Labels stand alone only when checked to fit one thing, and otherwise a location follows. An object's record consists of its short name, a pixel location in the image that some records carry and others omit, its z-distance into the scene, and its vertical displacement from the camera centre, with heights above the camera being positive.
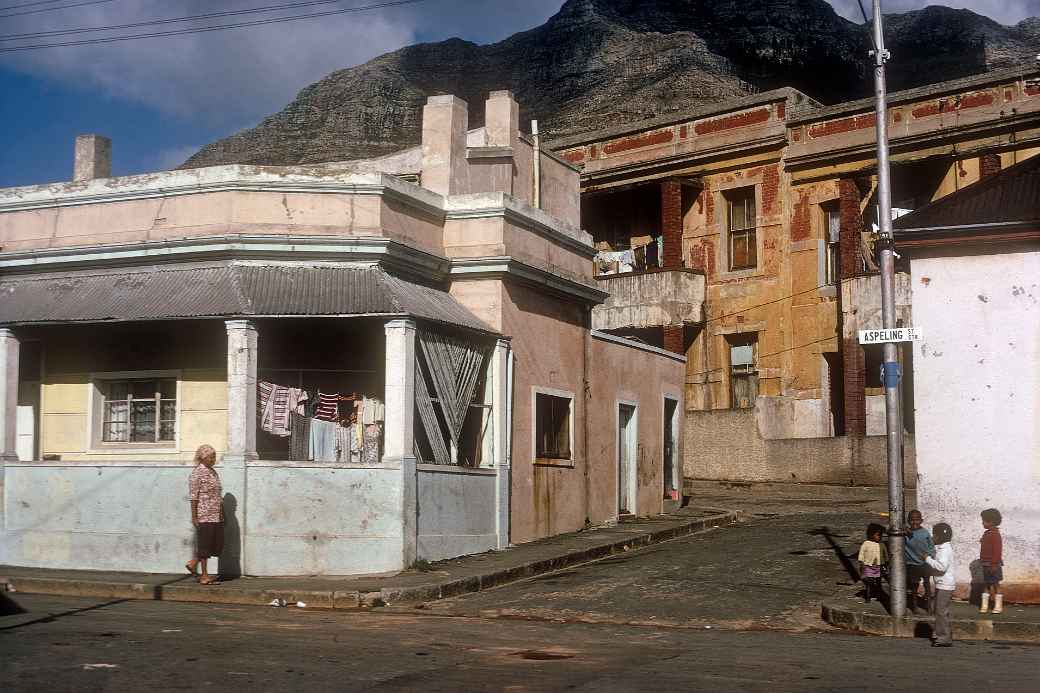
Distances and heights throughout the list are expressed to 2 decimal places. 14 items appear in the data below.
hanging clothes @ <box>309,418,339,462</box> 17.14 +0.07
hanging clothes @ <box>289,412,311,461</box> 16.98 +0.11
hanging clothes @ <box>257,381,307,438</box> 16.84 +0.51
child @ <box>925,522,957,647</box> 11.68 -1.28
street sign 13.05 +1.11
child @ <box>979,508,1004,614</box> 13.29 -1.12
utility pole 12.92 +0.80
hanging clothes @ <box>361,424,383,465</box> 17.22 +0.02
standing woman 15.38 -0.73
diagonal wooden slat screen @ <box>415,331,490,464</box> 17.03 +0.89
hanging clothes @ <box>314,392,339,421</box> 17.39 +0.48
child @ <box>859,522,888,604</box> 14.09 -1.23
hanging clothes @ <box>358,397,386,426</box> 17.47 +0.46
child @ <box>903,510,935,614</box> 13.37 -1.08
